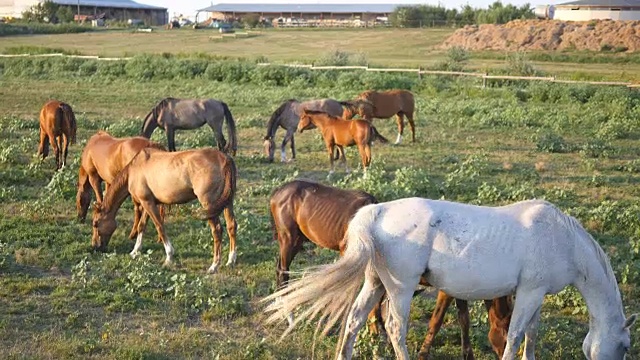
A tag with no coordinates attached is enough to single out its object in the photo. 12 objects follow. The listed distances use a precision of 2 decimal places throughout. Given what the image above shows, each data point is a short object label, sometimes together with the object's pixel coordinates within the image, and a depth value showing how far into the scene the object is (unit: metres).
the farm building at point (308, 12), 101.50
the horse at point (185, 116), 15.23
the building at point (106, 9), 95.62
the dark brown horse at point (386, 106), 17.44
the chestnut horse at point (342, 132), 13.58
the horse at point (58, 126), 13.69
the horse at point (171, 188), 8.44
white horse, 5.21
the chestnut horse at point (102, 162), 9.77
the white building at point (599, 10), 72.31
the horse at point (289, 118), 15.35
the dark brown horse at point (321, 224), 6.14
